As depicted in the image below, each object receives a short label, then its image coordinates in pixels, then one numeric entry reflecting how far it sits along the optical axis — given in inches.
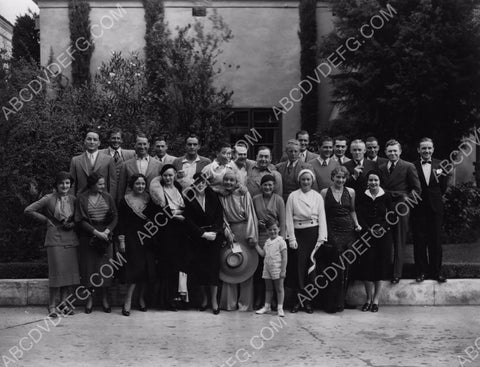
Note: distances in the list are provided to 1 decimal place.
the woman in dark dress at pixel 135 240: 370.6
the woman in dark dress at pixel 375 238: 384.2
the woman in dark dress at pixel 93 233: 370.3
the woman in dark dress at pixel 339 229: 378.9
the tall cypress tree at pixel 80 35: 746.2
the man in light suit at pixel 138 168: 394.6
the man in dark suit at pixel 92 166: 392.2
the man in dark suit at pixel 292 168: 402.3
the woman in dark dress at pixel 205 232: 375.2
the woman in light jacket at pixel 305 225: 378.9
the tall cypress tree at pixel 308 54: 766.5
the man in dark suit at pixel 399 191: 394.3
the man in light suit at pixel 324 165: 407.8
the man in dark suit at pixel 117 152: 406.6
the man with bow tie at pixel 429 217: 401.1
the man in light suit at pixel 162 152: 409.4
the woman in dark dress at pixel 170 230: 374.3
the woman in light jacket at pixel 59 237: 366.9
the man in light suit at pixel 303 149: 421.7
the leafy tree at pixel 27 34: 935.6
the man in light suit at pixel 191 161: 406.0
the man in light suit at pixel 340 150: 416.8
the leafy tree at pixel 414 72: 550.6
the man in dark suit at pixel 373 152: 406.3
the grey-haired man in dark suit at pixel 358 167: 391.9
